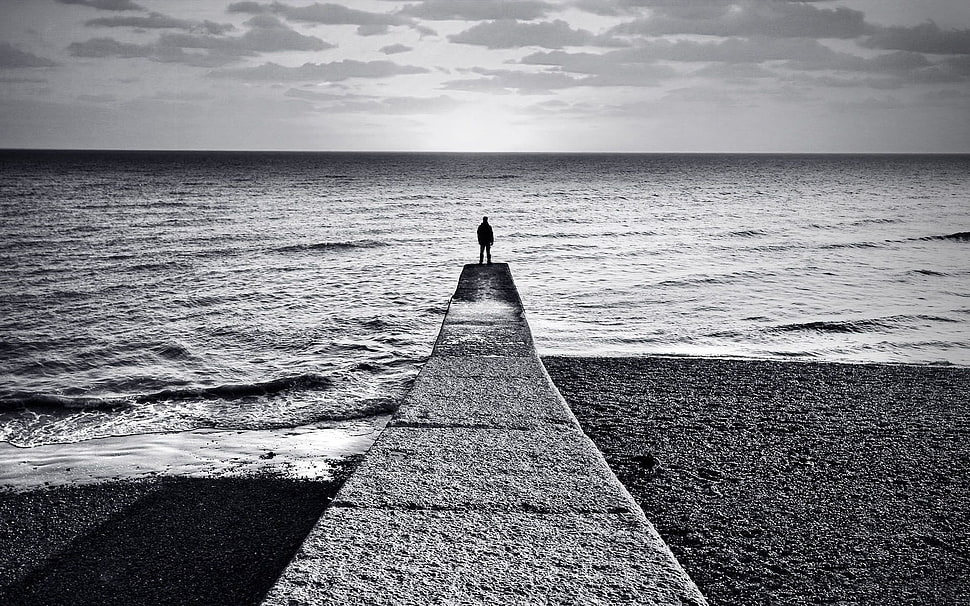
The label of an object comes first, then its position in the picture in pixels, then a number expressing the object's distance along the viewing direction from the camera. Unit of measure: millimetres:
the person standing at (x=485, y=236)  18609
